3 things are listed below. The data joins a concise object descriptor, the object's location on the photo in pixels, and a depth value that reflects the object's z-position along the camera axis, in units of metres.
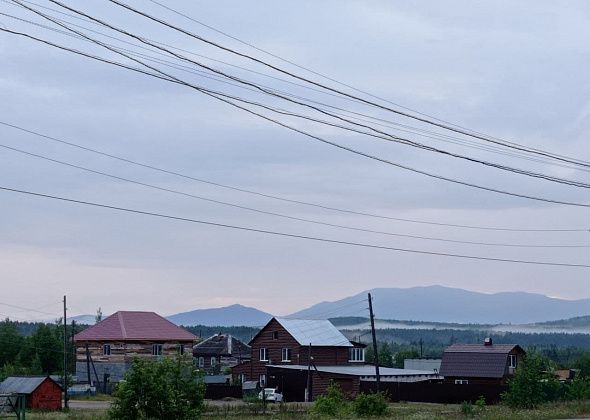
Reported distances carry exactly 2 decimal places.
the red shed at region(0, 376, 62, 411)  62.28
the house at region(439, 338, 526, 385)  86.06
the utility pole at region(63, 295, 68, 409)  62.00
